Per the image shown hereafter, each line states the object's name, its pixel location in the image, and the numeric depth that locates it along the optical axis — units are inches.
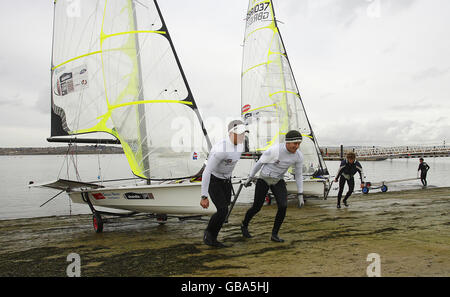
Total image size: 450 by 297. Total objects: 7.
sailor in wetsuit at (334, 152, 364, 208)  363.3
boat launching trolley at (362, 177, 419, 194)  611.2
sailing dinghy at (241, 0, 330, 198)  519.9
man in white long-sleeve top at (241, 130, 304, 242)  193.8
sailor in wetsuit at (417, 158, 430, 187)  746.2
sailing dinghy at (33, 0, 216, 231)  240.4
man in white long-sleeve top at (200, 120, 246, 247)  179.3
